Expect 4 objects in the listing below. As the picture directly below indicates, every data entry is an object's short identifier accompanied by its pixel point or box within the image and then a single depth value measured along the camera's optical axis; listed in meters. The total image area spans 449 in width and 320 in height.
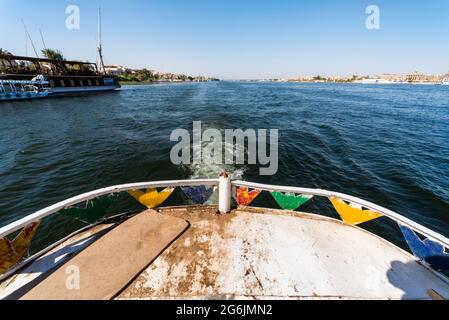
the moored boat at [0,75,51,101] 41.06
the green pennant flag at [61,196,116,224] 4.17
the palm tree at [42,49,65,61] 81.44
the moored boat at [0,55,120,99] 47.28
